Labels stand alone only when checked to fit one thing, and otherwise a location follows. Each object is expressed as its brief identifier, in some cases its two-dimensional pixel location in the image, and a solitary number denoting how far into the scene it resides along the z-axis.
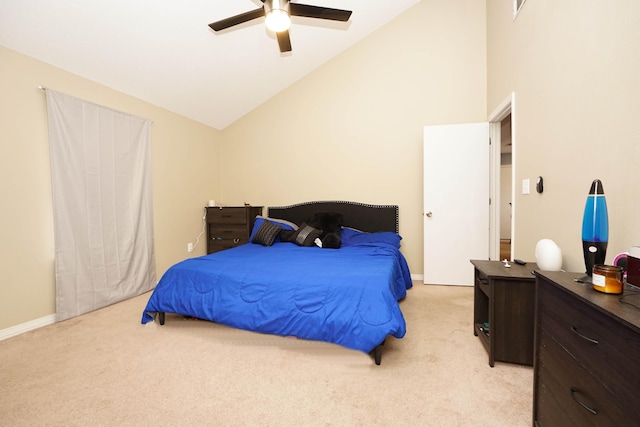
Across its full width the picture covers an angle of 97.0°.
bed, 1.83
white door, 3.39
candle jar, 0.95
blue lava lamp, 1.21
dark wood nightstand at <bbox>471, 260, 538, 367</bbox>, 1.76
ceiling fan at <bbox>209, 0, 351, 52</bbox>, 2.04
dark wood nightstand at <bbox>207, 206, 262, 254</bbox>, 4.13
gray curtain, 2.62
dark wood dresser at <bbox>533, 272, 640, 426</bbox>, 0.76
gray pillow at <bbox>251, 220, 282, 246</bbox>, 3.55
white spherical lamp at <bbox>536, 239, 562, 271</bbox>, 1.66
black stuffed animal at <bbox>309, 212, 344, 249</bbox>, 3.61
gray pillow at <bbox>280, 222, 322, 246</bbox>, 3.43
